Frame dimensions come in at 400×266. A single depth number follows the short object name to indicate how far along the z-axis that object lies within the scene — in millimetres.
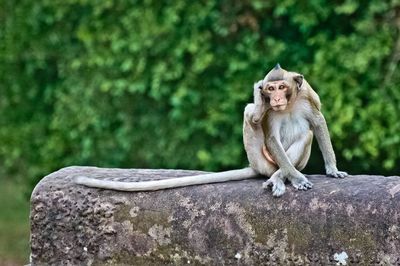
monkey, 13383
